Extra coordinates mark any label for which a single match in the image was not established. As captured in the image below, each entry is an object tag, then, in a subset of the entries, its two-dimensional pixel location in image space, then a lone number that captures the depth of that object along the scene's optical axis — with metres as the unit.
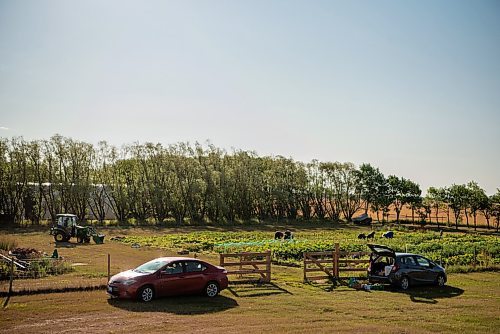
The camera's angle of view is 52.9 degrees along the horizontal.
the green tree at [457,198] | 80.19
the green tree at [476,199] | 77.19
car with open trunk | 20.86
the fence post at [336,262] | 22.80
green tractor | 41.74
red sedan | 16.78
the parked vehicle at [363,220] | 82.88
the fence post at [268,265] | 21.39
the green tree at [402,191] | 89.06
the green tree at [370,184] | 91.44
